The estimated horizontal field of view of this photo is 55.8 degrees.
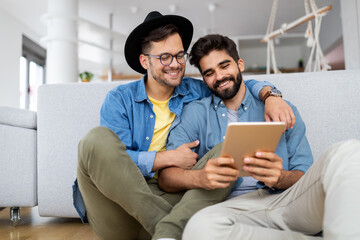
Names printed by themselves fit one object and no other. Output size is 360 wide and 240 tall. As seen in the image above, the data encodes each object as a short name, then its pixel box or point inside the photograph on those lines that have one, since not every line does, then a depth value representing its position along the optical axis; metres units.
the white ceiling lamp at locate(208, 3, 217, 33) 5.95
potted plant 6.22
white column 4.64
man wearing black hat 1.08
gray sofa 1.94
